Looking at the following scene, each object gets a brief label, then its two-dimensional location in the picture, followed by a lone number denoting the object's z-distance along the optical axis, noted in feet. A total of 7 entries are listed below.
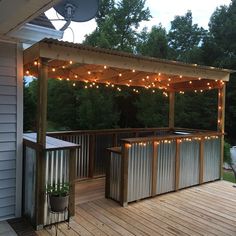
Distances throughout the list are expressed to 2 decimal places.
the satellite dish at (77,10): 16.62
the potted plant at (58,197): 12.28
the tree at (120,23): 47.24
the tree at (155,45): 46.21
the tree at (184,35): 56.90
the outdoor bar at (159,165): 15.92
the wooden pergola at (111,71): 12.66
